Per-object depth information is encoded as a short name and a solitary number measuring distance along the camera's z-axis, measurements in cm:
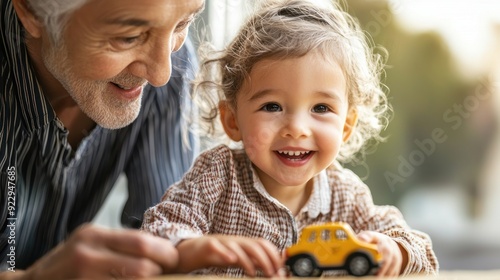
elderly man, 100
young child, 142
